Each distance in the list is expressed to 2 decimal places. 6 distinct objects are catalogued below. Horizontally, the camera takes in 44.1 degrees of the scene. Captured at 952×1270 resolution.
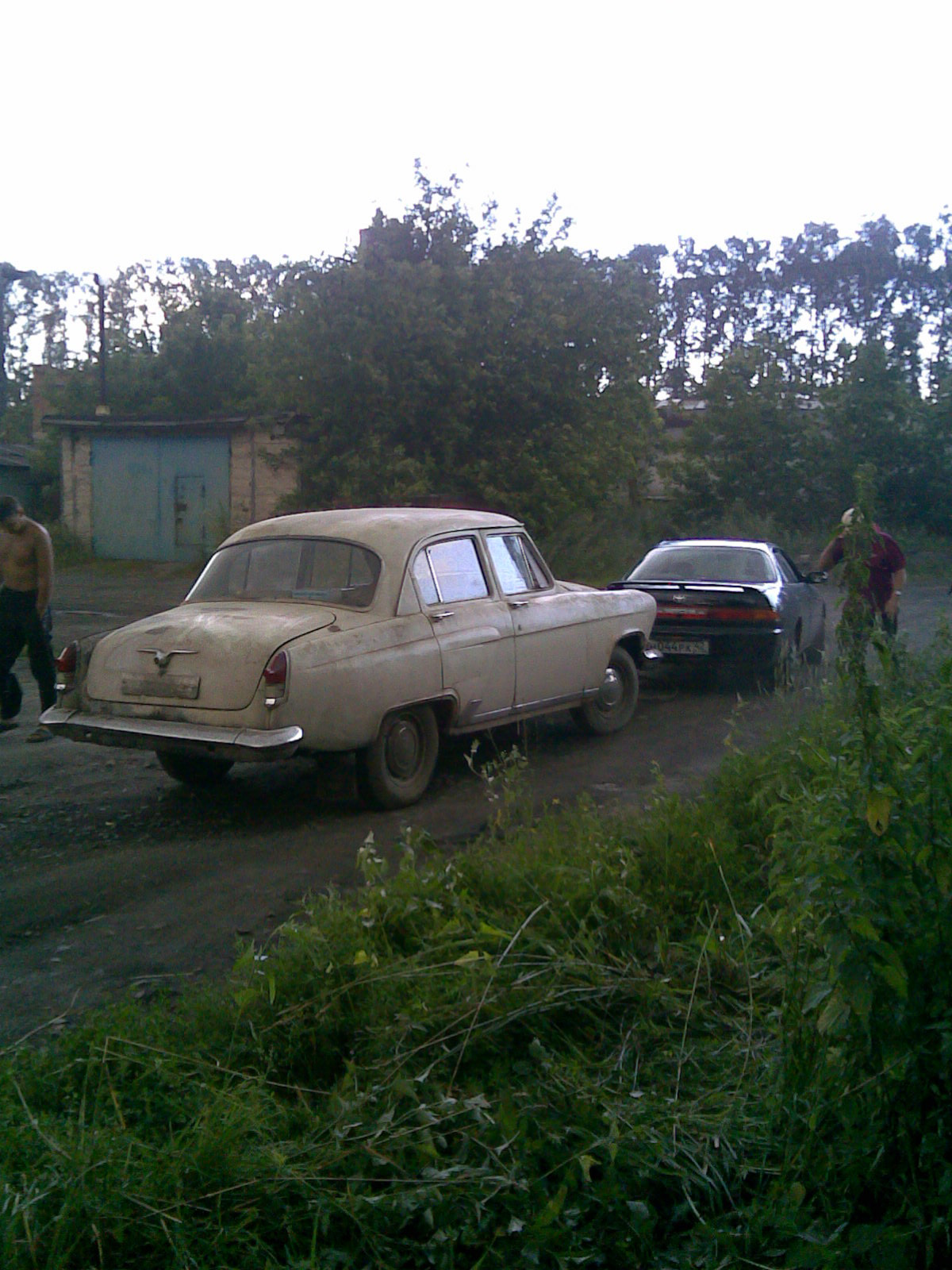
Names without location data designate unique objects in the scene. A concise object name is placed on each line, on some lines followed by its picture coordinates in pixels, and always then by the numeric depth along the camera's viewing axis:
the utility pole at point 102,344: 36.97
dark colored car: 10.61
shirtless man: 8.84
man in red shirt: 9.05
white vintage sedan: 6.10
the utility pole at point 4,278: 29.42
